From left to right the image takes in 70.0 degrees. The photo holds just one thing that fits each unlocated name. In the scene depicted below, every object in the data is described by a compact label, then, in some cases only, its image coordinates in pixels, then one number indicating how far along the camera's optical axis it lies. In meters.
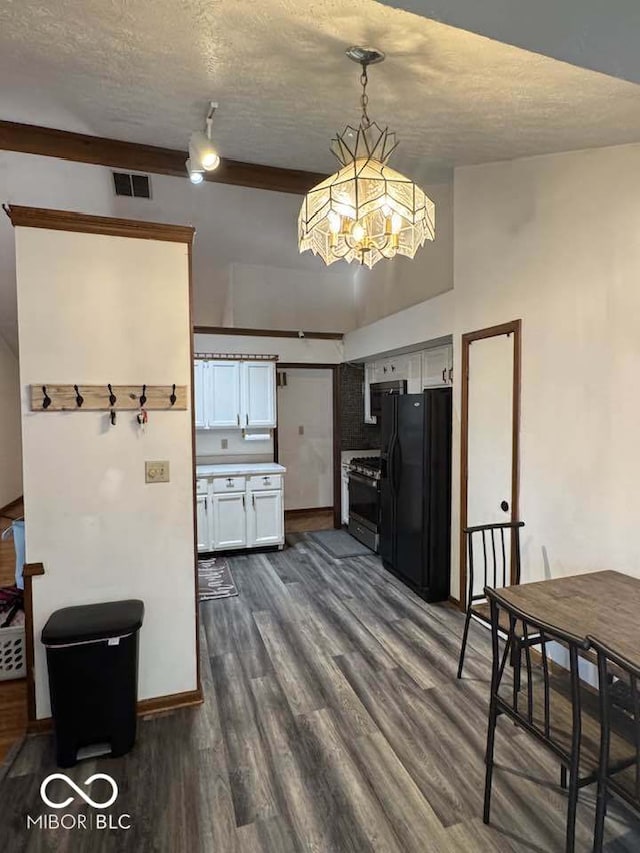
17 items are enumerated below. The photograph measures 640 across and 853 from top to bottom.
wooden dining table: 1.62
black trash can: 1.98
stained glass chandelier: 1.85
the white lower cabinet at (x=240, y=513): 4.68
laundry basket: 2.64
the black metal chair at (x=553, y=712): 1.42
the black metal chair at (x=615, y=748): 1.27
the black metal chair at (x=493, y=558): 2.67
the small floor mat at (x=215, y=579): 3.87
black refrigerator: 3.68
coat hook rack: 2.19
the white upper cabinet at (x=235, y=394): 5.06
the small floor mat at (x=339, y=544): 4.84
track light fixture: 2.39
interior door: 3.02
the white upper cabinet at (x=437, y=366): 3.97
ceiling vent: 3.97
